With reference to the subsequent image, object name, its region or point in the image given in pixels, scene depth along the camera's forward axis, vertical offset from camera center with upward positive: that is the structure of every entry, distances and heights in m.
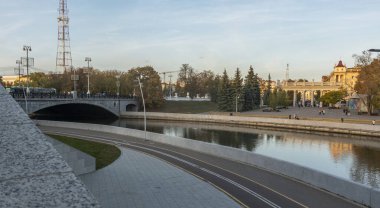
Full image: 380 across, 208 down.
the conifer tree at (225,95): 92.69 +0.53
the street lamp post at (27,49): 72.52 +8.98
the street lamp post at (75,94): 77.50 +0.39
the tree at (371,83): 67.38 +2.75
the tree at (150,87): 101.75 +2.49
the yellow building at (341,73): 136.61 +8.91
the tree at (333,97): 97.81 +0.32
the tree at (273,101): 93.75 -0.81
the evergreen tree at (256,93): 99.12 +1.13
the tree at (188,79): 131.75 +6.24
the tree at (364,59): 73.44 +7.45
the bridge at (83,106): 67.81 -2.01
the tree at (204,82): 133.38 +5.23
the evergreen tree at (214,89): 116.80 +2.47
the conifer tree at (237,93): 91.56 +1.02
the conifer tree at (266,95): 118.68 +0.81
